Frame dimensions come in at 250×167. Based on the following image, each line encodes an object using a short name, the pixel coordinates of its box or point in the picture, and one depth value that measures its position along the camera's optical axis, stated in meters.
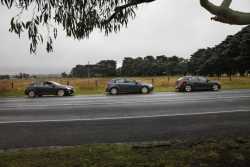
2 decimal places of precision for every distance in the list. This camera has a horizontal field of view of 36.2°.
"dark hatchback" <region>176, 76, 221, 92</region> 32.06
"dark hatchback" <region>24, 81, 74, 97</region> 29.70
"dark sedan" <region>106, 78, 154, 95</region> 30.14
